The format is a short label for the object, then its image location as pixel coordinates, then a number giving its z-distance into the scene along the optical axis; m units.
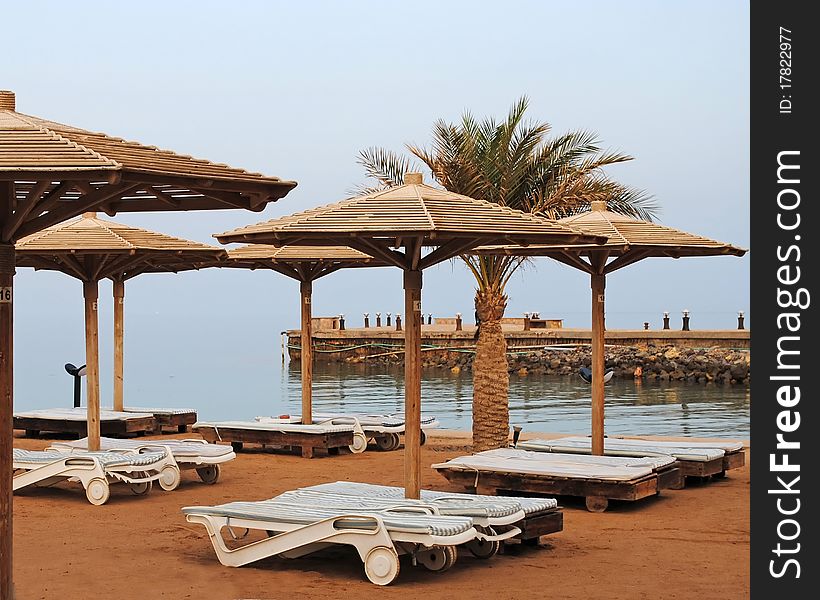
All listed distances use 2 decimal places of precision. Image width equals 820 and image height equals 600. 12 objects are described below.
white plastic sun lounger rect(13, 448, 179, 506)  11.45
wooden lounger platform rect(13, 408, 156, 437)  17.23
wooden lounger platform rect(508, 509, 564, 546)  8.89
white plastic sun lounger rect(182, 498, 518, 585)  7.91
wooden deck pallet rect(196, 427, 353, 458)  15.05
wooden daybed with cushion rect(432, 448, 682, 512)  10.80
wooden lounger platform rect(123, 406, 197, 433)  18.16
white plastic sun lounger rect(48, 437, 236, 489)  12.48
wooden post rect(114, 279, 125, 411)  17.42
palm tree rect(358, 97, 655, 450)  16.05
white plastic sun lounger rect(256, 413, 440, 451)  15.82
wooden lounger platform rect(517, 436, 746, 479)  12.36
